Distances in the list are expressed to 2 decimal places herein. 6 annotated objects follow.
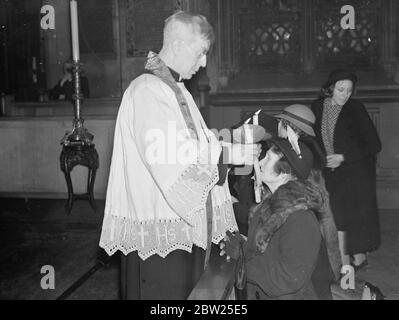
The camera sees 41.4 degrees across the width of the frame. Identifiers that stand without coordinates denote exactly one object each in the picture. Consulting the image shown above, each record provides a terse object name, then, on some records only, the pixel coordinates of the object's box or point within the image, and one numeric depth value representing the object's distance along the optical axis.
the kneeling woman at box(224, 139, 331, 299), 1.95
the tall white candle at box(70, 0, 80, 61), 4.49
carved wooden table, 6.01
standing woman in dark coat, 3.92
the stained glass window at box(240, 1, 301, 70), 7.22
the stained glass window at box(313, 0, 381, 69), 6.93
